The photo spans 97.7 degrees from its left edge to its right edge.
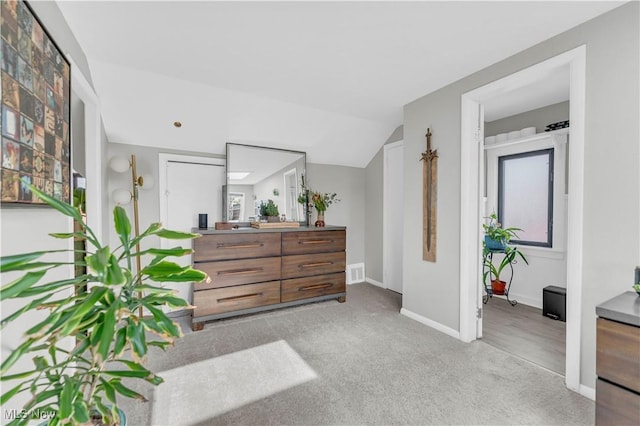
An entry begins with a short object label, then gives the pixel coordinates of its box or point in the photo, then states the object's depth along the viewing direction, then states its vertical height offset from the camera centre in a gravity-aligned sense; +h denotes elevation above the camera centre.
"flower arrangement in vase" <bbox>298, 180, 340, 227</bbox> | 3.83 +0.14
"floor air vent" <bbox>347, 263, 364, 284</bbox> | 4.63 -1.05
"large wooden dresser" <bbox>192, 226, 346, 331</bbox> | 2.91 -0.68
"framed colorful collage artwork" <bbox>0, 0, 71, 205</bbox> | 1.00 +0.42
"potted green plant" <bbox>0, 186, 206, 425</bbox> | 0.77 -0.33
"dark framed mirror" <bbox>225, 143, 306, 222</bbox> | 3.56 +0.39
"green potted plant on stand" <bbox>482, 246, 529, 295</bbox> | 3.61 -0.75
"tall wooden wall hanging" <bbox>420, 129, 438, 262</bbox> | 2.89 +0.11
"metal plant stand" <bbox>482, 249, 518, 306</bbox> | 3.64 -0.99
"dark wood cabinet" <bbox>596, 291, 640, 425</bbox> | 1.25 -0.71
